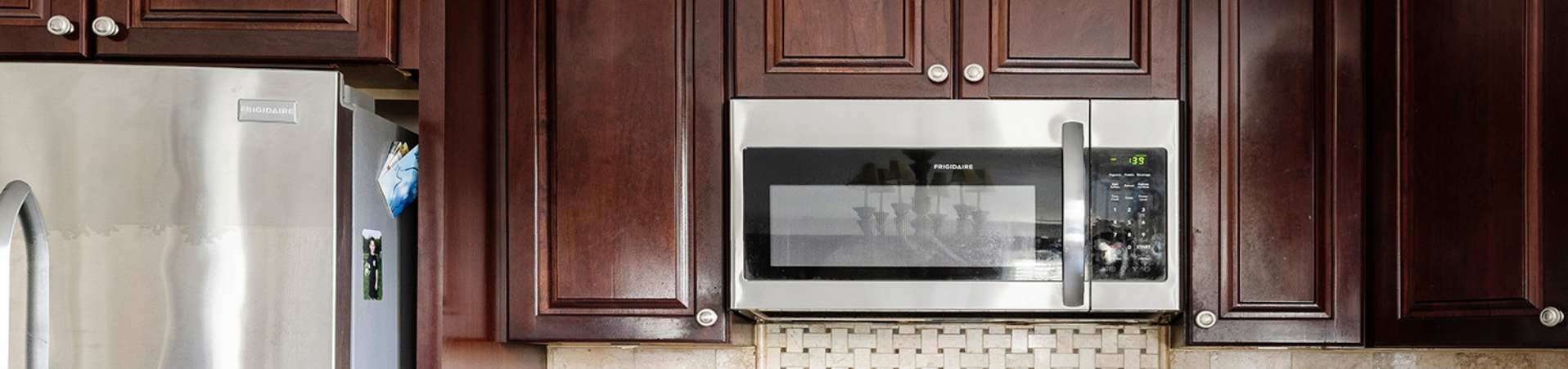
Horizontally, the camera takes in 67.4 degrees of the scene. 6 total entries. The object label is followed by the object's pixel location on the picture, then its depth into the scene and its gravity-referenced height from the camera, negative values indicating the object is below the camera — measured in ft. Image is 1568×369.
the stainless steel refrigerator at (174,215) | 4.52 -0.09
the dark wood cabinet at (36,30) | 5.17 +0.71
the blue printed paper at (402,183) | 5.30 +0.04
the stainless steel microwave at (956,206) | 5.87 -0.07
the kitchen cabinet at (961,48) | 5.95 +0.73
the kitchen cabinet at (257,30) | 5.23 +0.72
